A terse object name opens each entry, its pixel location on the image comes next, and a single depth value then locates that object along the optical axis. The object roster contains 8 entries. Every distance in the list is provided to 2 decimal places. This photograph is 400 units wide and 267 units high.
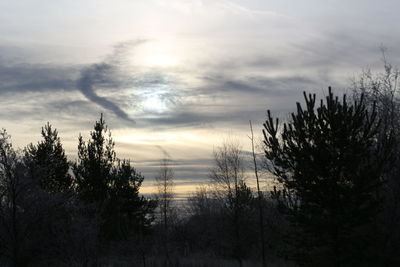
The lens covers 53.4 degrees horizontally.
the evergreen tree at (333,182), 12.46
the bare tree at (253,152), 35.72
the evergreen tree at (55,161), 36.50
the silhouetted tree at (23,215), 19.53
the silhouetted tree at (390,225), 13.09
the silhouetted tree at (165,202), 60.94
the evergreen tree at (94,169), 36.16
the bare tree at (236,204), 31.97
